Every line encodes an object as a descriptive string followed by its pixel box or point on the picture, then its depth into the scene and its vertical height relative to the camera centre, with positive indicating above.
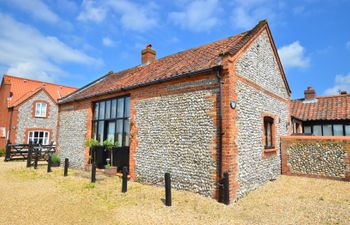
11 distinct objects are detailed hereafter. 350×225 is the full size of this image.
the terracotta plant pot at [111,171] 10.59 -1.85
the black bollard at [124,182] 7.81 -1.77
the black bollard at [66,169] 11.05 -1.88
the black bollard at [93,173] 9.35 -1.74
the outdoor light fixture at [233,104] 7.19 +1.06
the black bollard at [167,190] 6.40 -1.69
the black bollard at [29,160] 14.21 -1.89
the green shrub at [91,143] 12.07 -0.55
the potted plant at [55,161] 14.35 -1.91
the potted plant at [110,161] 10.60 -1.47
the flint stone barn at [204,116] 7.29 +0.81
